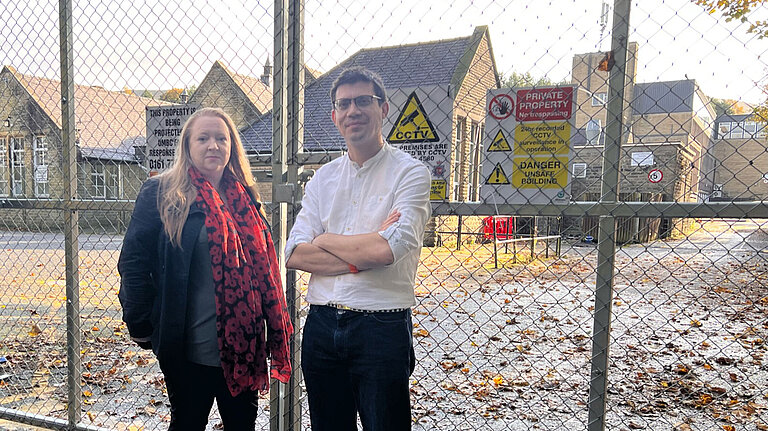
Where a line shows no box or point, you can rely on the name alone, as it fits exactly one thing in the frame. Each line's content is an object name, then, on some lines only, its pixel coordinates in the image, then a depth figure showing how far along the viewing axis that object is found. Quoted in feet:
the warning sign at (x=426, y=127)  7.88
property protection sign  9.88
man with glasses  6.72
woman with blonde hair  7.55
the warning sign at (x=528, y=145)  7.23
